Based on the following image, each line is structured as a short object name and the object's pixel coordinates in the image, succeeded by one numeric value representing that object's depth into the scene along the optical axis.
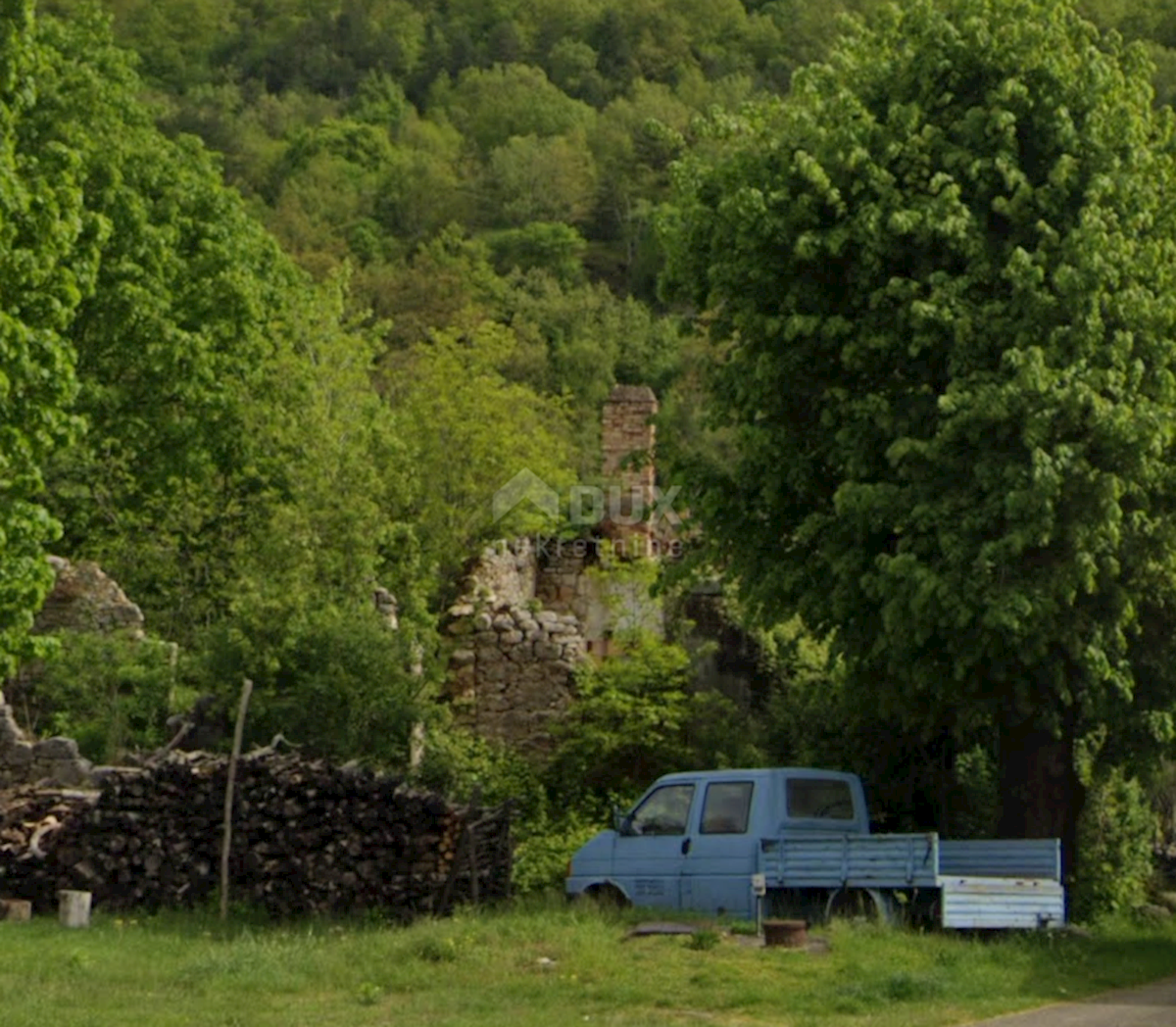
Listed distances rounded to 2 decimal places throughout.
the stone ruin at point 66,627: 23.61
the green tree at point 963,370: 19.69
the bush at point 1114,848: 22.27
